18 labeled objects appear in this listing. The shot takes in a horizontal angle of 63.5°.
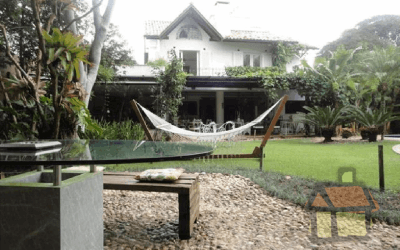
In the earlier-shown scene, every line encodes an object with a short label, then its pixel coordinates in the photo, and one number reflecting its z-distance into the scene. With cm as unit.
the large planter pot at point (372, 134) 917
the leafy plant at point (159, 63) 1111
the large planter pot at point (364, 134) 944
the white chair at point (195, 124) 1168
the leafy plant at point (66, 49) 405
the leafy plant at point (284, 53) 1435
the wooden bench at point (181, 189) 220
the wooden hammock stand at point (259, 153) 469
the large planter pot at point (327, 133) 955
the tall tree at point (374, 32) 2236
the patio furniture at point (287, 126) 1266
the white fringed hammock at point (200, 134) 523
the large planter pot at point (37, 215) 141
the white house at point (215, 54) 1388
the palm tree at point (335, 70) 1152
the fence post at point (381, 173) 349
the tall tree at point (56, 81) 412
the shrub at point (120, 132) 671
